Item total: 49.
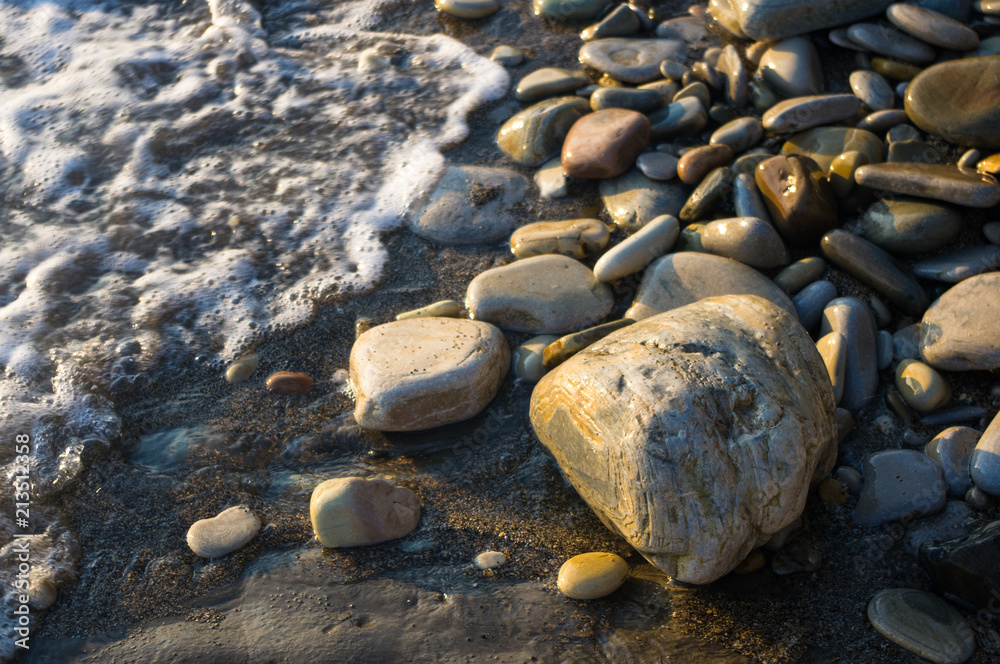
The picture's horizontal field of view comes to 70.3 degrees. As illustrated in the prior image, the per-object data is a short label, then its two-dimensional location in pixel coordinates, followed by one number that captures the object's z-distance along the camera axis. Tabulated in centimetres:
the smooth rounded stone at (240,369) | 314
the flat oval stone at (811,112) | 353
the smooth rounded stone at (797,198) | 311
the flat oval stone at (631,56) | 420
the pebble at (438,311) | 320
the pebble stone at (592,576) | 227
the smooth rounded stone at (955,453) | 246
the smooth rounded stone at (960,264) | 292
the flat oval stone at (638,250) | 319
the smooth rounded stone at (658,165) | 353
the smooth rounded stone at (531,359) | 296
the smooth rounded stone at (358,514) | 244
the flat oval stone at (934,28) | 358
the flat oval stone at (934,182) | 294
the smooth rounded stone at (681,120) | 374
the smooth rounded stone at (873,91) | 357
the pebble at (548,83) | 421
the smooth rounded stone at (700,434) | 216
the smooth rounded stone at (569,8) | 474
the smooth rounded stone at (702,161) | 346
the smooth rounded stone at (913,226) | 300
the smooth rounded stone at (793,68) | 381
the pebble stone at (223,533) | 247
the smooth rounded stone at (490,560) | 241
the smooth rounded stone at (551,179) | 377
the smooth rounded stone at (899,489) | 243
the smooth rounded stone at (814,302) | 297
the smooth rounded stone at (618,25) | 456
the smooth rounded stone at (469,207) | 367
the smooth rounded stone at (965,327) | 267
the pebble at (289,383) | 305
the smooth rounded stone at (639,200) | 346
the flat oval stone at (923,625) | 207
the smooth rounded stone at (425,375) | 277
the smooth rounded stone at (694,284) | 301
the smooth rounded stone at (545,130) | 395
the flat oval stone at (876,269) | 294
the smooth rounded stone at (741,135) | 357
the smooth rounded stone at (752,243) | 310
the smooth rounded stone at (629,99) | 389
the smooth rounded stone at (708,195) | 334
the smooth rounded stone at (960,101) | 320
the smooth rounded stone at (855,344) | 275
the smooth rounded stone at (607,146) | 362
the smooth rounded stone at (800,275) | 305
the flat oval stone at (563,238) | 339
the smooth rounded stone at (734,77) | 388
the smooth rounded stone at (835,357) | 270
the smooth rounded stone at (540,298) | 313
